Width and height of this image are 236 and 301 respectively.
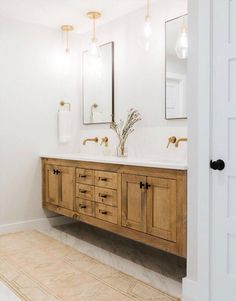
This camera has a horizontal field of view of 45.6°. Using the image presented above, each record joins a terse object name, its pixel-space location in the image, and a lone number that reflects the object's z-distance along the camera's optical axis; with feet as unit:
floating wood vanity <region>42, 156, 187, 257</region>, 6.50
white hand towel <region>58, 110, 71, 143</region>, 11.21
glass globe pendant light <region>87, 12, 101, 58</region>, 9.84
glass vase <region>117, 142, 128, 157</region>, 9.40
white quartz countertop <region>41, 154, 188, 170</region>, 6.46
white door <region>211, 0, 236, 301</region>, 5.34
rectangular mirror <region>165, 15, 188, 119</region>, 8.21
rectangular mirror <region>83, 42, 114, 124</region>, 10.42
